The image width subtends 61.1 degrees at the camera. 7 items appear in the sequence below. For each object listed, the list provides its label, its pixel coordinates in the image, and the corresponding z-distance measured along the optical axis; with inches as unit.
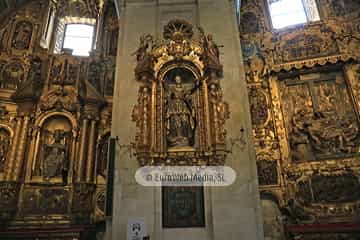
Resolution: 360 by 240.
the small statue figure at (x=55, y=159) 374.3
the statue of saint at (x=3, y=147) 383.2
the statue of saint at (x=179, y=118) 312.2
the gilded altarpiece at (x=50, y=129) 354.0
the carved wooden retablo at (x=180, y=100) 301.6
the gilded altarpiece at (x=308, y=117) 339.3
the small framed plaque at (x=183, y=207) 276.7
